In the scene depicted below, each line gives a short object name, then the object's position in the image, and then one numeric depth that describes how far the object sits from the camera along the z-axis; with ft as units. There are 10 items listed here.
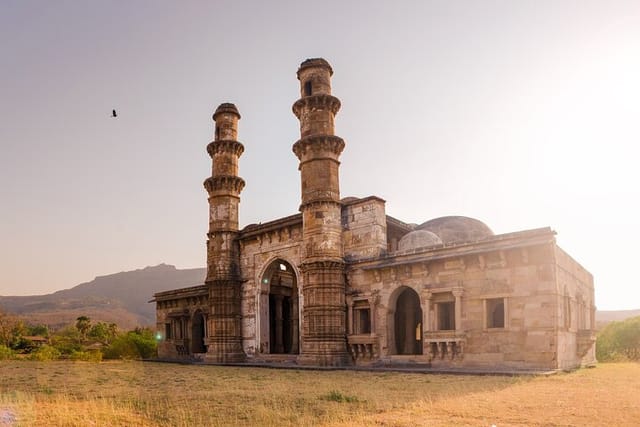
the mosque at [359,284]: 56.80
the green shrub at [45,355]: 120.98
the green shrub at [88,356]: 111.86
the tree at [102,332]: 197.48
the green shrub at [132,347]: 124.47
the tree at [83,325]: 196.22
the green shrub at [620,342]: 99.50
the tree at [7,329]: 166.45
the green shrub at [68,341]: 147.60
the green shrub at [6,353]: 122.93
